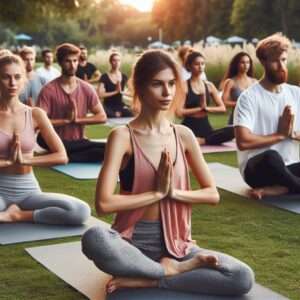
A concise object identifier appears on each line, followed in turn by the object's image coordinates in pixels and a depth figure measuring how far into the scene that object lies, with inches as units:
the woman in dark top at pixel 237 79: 320.2
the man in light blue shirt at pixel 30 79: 328.5
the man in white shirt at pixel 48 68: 377.2
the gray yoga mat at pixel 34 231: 162.6
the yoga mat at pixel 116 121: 395.8
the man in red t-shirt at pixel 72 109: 260.5
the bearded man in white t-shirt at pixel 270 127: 197.2
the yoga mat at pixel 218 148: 302.6
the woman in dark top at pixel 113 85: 401.3
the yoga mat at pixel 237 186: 200.7
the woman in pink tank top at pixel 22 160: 166.6
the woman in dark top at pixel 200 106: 293.0
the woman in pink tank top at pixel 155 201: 117.6
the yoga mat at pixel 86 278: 122.4
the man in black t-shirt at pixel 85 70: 440.3
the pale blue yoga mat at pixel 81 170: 244.8
